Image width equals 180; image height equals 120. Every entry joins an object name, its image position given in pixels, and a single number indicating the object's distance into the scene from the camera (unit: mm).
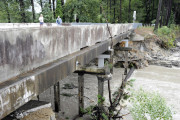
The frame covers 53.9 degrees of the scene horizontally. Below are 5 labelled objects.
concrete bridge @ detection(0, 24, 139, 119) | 2219
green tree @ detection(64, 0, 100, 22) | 27281
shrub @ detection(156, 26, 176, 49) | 24516
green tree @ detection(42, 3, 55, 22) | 22384
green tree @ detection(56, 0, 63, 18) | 26909
